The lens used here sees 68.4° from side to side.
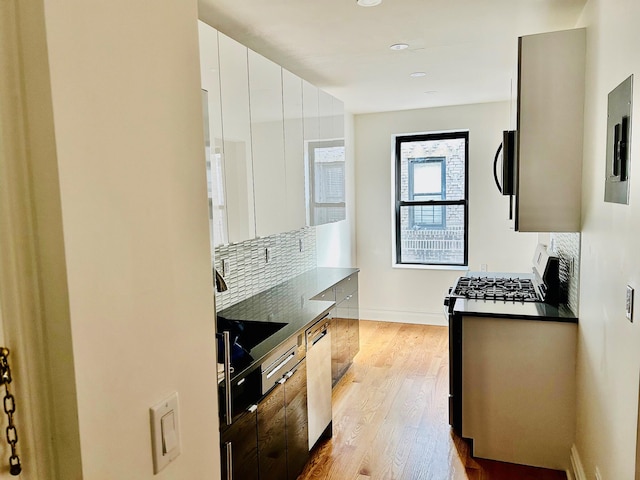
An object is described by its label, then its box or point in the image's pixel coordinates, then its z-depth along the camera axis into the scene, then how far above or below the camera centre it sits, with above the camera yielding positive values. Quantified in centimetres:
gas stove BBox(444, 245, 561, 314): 288 -71
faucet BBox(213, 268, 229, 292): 182 -36
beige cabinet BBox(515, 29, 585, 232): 248 +28
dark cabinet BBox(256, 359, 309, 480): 215 -117
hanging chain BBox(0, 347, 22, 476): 61 -27
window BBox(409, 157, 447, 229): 542 -2
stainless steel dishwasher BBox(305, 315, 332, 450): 271 -113
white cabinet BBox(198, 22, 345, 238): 220 +27
